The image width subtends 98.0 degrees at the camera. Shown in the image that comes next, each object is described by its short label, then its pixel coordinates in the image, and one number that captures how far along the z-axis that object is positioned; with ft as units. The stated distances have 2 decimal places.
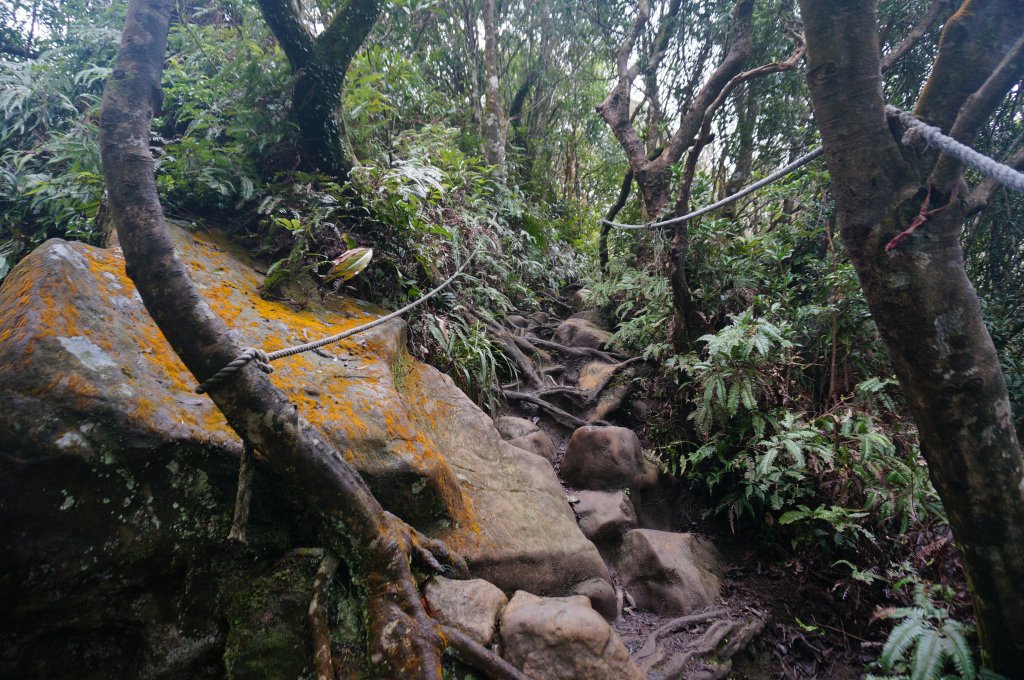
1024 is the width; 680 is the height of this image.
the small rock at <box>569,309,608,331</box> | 23.17
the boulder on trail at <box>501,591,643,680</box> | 5.73
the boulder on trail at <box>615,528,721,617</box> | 9.93
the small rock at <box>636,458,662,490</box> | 12.90
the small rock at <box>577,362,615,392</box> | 17.51
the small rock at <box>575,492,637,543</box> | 11.16
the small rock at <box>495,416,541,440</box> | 13.83
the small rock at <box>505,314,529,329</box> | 21.78
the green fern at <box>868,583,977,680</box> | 6.22
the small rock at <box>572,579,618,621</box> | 8.57
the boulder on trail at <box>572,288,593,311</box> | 23.49
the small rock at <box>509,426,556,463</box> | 13.12
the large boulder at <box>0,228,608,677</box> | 4.68
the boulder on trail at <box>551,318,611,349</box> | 21.06
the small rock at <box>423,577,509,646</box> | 5.91
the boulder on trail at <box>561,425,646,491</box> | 12.67
